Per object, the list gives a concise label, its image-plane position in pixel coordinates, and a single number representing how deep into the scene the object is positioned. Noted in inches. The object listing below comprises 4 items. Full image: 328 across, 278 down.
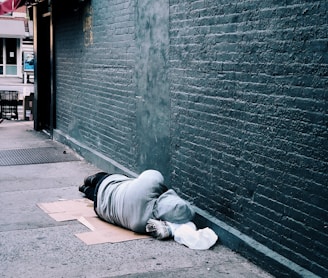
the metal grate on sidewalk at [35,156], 407.5
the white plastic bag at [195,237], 223.2
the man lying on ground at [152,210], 229.9
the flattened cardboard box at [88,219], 234.2
